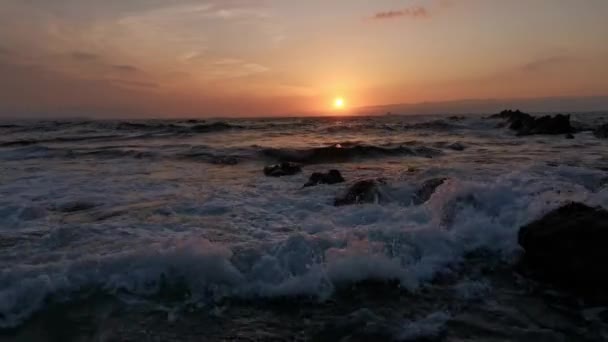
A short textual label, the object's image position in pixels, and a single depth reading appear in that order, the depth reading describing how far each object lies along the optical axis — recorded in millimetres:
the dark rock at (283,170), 13391
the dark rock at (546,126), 25891
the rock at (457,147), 20669
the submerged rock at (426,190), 9366
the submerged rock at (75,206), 9114
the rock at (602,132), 23783
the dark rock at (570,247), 5105
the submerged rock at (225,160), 17078
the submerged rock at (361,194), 9216
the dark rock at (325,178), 11460
